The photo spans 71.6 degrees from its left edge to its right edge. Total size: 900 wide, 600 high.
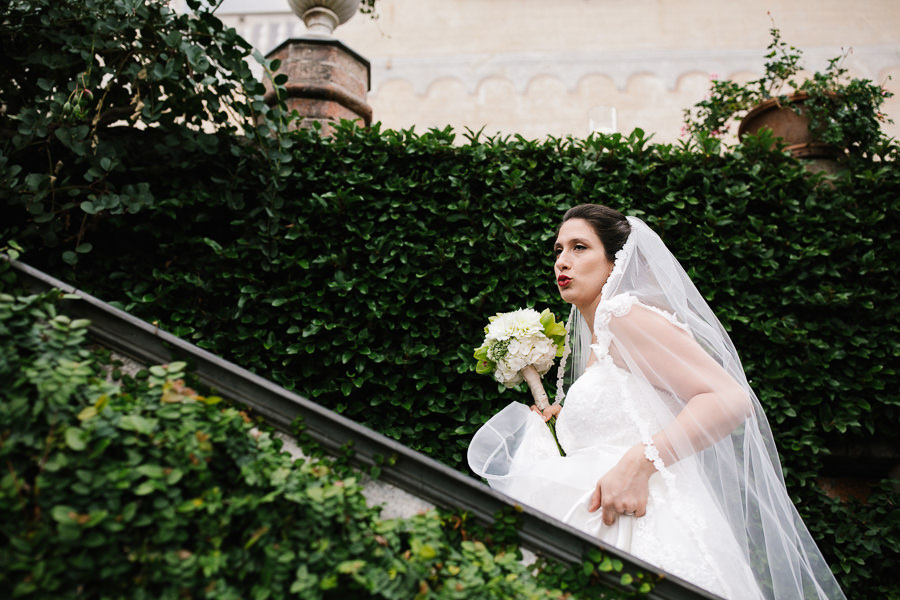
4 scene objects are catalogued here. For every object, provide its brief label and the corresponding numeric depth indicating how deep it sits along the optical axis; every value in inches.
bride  79.5
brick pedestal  170.6
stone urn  190.1
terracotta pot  157.8
